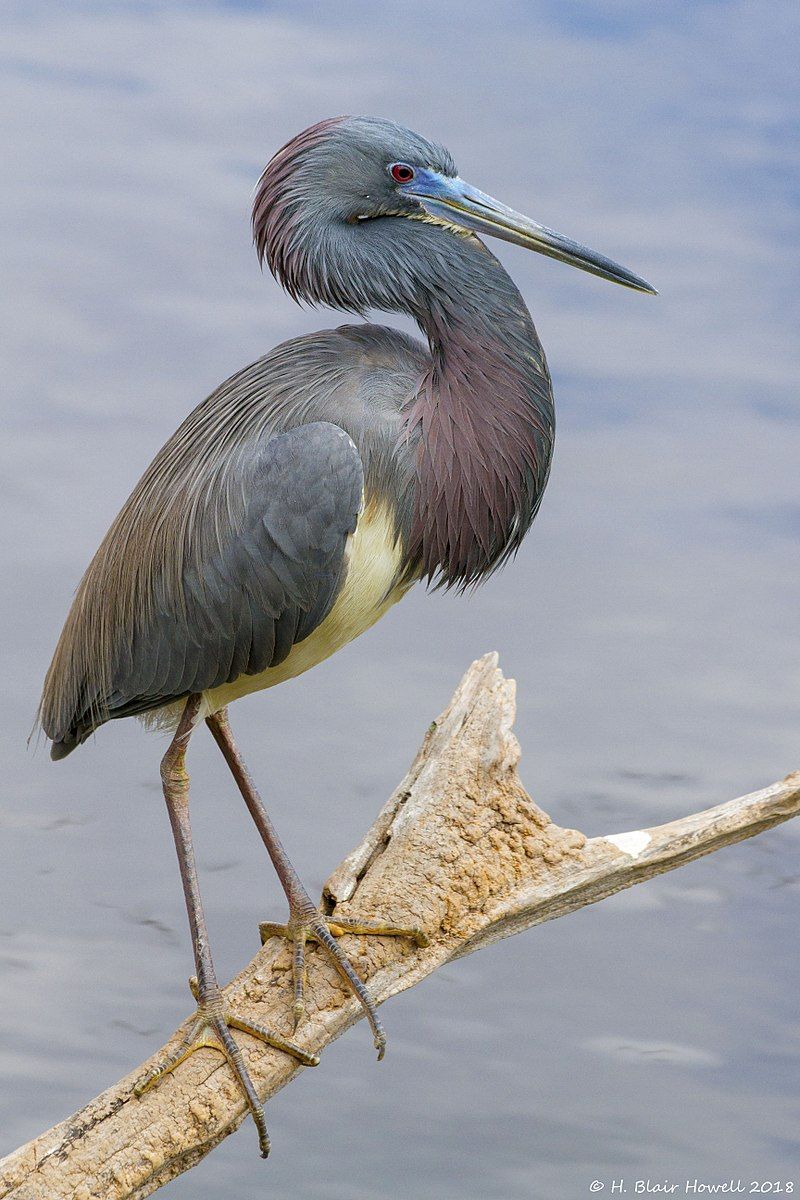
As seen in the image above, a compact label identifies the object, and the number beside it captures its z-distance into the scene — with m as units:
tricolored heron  7.97
